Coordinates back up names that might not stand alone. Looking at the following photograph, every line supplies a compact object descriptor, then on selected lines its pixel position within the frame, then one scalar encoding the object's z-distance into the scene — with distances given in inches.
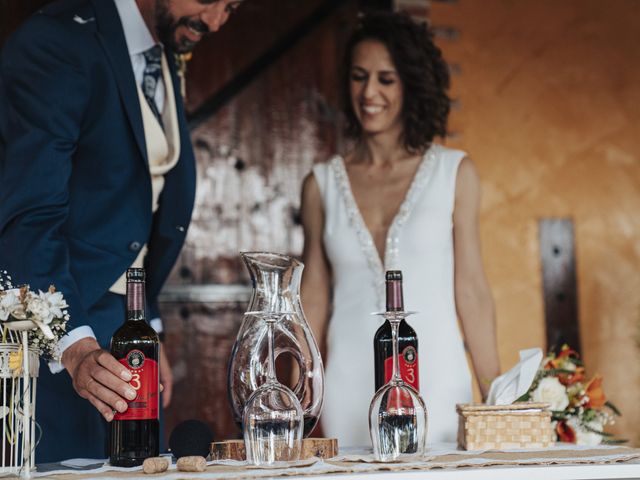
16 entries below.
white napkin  71.3
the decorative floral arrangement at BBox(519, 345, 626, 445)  76.0
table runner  53.0
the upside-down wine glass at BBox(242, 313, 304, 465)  55.5
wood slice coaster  62.1
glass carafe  62.1
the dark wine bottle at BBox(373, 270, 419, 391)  66.2
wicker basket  67.2
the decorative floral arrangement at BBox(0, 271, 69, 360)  56.3
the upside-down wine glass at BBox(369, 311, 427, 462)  58.2
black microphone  63.0
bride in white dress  100.4
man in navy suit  74.9
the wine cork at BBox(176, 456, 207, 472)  54.7
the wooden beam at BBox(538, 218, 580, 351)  142.6
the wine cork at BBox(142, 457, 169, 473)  54.5
